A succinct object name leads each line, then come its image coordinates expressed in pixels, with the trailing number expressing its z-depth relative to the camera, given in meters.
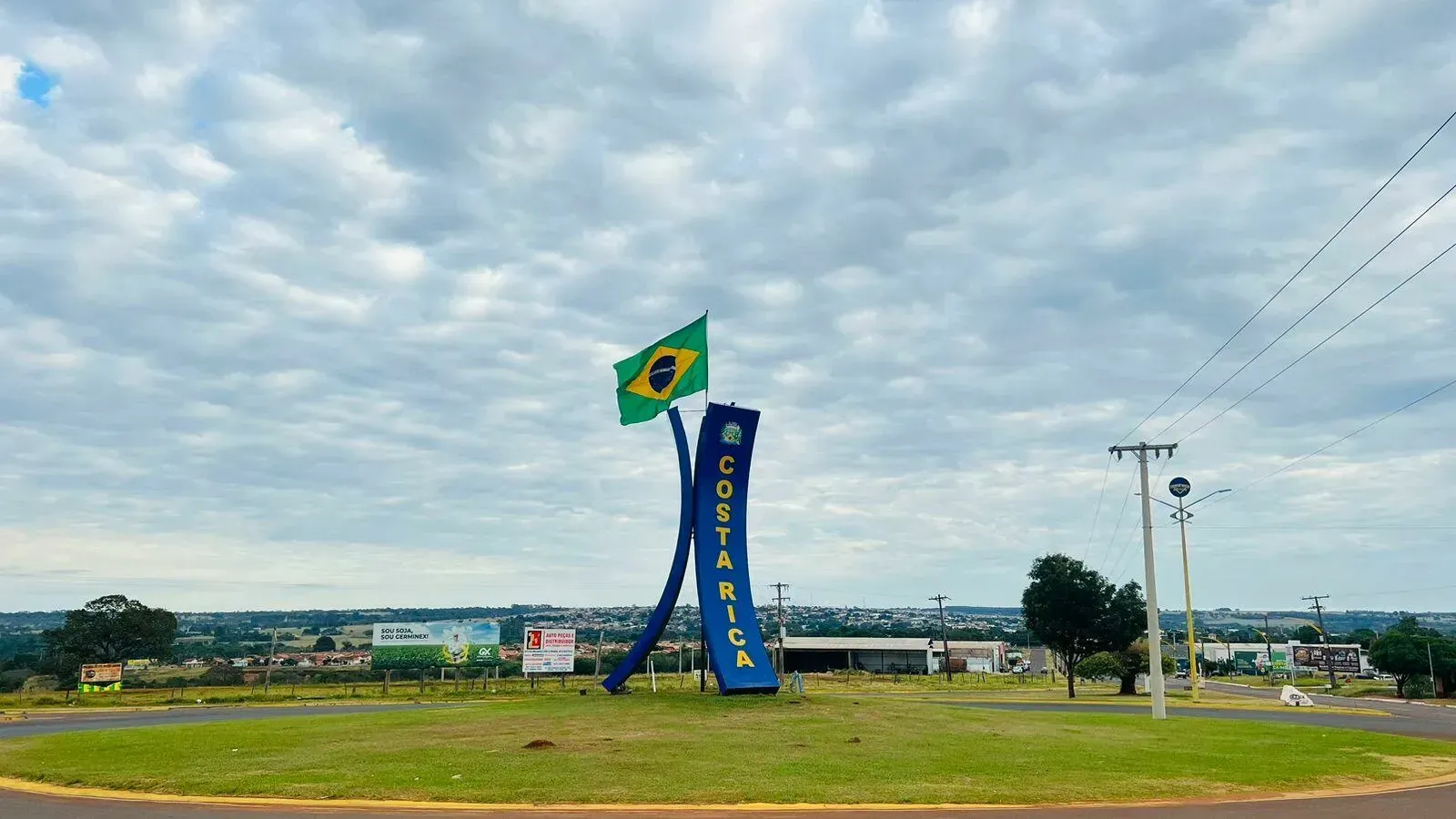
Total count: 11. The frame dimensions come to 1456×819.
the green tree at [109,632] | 92.62
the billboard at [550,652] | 60.69
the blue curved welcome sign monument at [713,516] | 32.91
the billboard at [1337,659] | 98.01
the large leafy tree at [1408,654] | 71.69
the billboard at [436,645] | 63.50
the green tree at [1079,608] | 63.06
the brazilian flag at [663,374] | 35.31
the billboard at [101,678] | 62.69
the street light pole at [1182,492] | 65.94
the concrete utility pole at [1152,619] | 36.47
